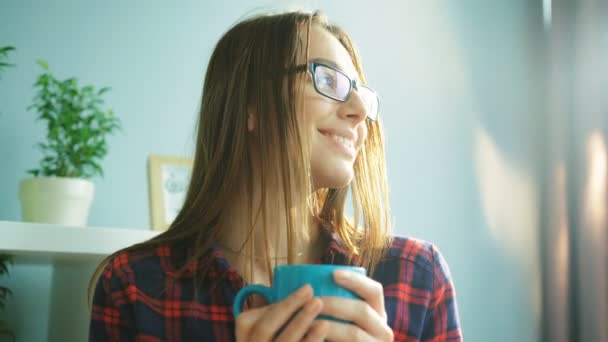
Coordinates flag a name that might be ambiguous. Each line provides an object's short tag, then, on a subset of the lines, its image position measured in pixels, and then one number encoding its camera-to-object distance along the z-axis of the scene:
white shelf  1.09
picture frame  1.48
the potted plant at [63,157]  1.25
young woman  0.90
